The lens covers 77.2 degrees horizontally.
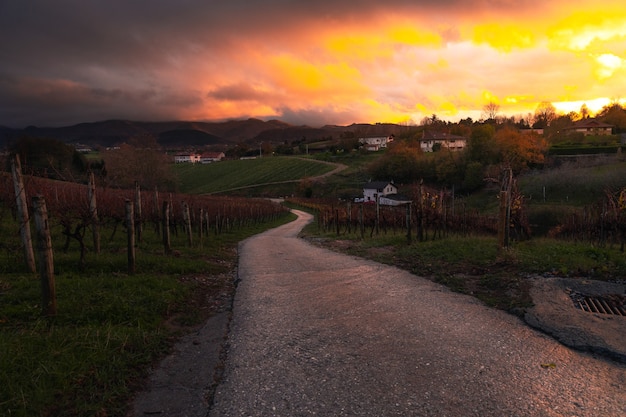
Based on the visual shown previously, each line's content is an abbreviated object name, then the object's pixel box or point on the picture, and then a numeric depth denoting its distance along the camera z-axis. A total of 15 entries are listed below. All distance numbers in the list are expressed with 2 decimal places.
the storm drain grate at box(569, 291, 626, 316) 6.64
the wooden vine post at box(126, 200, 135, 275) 9.16
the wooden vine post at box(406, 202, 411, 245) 15.32
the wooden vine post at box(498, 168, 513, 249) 10.70
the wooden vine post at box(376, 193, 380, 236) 21.27
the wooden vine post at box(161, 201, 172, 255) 12.70
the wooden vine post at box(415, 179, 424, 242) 16.11
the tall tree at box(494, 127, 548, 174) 58.81
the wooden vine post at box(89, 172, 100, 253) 9.90
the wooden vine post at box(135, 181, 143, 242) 12.73
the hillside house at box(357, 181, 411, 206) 64.06
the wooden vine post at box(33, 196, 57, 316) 5.89
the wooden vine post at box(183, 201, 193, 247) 16.14
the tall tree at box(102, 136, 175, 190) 57.09
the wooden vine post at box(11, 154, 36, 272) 7.91
